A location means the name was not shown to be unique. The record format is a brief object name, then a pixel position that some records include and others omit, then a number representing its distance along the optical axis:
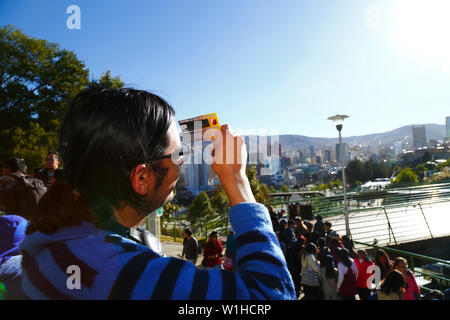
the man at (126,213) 0.63
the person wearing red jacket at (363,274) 5.02
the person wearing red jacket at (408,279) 4.18
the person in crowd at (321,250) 5.38
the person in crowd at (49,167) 4.20
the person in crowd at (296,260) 5.86
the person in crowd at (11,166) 3.45
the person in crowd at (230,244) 6.43
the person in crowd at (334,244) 5.76
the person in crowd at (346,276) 5.00
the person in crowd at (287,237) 6.30
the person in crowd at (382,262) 4.83
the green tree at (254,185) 23.42
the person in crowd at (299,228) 7.43
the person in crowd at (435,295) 3.65
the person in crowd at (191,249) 7.22
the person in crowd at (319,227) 7.99
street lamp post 10.20
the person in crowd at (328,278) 5.02
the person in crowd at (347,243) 6.30
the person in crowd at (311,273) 5.22
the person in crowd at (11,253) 0.81
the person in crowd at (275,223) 7.62
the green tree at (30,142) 13.20
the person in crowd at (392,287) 3.70
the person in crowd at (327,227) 7.75
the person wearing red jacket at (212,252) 7.02
